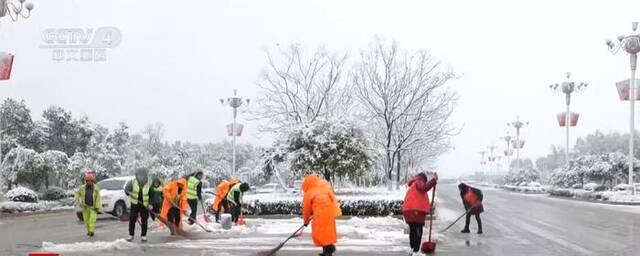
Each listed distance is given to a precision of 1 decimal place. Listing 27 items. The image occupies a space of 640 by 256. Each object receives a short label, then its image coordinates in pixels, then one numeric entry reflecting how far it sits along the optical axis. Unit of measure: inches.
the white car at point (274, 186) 1950.9
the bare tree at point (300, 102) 1418.6
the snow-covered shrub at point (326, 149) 1005.8
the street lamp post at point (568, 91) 1881.2
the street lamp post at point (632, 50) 1382.9
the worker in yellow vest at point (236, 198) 710.5
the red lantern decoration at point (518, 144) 2871.6
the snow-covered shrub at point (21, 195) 1079.6
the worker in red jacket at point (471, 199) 627.2
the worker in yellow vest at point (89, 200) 573.9
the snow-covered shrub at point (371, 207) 862.5
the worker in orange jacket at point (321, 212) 368.8
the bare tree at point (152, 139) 2910.9
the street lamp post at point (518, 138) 2819.9
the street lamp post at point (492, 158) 4413.1
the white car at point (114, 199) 859.4
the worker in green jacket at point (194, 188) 681.6
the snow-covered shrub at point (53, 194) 1206.9
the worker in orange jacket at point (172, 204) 617.4
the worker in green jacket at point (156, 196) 607.3
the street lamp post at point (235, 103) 1626.5
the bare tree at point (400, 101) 1298.0
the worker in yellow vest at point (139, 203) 540.7
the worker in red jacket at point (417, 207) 438.9
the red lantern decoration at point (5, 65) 797.9
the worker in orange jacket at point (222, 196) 730.8
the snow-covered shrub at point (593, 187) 1839.3
